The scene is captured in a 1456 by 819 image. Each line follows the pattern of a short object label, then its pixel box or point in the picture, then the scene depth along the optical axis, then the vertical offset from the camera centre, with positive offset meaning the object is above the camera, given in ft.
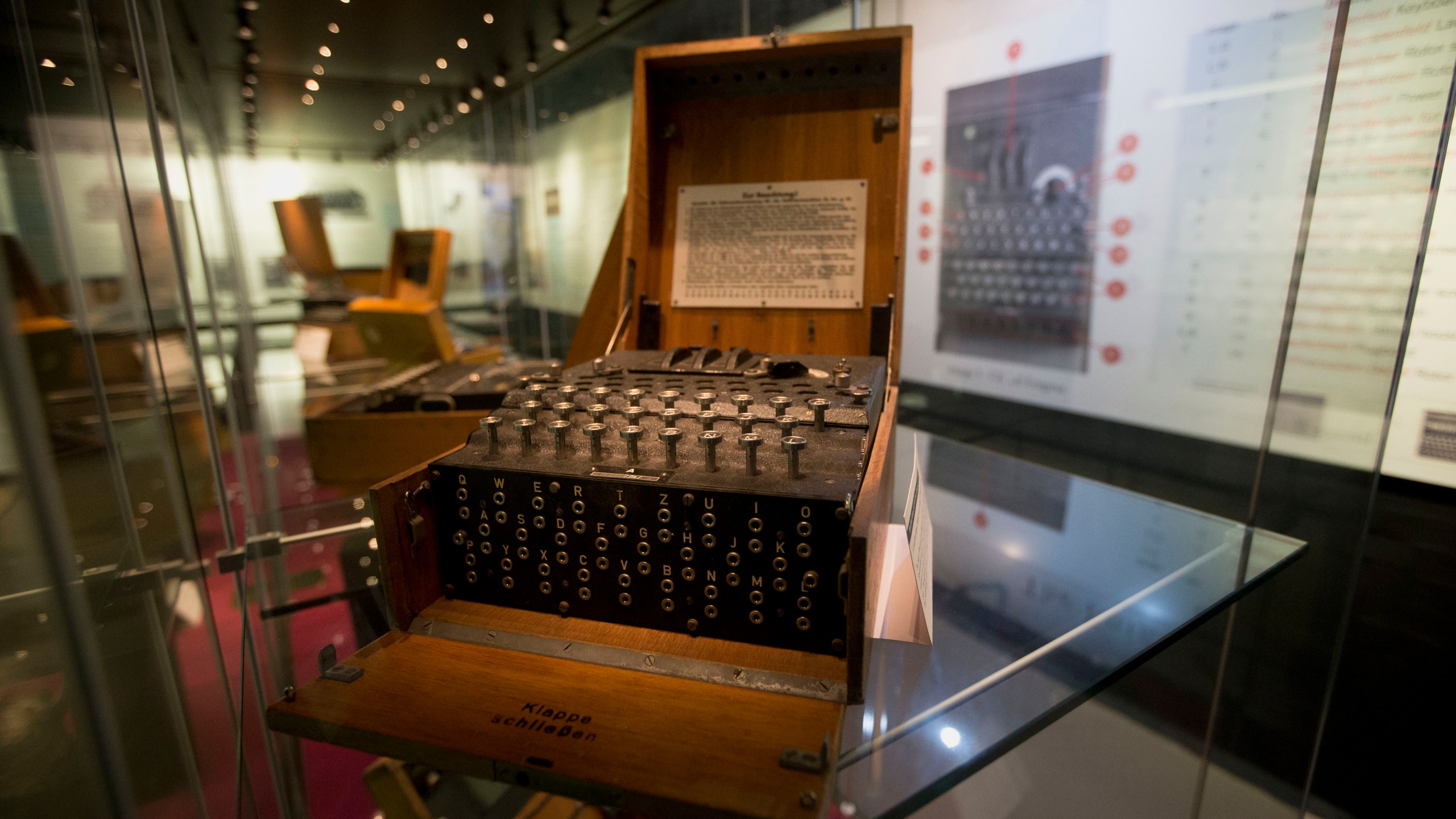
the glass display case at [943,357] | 1.11 -0.32
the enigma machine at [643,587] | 1.13 -0.61
